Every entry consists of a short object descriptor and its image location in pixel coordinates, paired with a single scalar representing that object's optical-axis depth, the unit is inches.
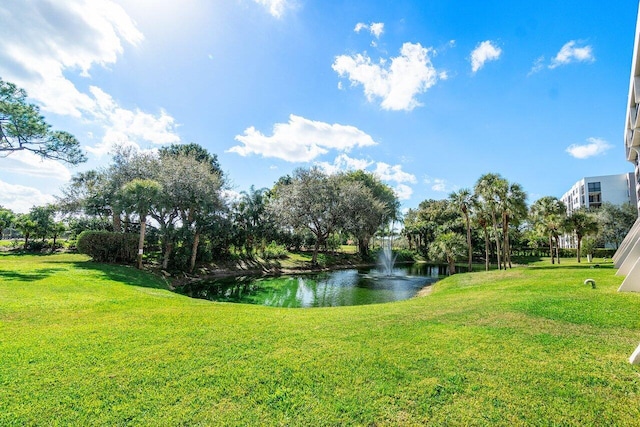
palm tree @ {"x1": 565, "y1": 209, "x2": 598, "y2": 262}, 1225.4
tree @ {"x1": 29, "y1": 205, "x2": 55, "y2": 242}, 1223.2
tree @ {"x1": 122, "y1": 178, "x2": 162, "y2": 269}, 788.6
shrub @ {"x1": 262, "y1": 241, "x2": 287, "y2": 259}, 1418.6
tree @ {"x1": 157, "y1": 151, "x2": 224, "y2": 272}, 938.1
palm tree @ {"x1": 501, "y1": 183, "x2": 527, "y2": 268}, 1020.5
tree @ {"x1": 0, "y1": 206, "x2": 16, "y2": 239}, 1317.7
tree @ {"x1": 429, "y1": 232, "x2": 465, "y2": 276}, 1166.9
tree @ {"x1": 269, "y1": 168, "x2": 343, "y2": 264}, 1398.9
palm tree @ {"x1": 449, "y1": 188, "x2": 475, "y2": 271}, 1130.7
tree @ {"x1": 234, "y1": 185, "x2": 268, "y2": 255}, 1349.7
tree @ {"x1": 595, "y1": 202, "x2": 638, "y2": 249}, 1990.7
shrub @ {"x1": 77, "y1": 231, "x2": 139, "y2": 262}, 820.6
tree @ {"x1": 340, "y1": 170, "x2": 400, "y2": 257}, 1473.9
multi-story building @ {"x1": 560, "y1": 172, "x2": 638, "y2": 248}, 2527.1
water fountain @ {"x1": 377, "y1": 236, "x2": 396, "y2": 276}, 1413.9
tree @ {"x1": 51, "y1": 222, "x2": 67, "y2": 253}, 1264.8
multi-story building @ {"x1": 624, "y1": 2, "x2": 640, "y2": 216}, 518.6
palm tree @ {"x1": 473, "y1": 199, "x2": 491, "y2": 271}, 1122.0
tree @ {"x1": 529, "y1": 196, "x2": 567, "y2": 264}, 1273.4
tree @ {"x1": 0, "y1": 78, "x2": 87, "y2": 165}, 674.2
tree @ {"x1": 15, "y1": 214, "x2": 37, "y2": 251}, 1192.8
